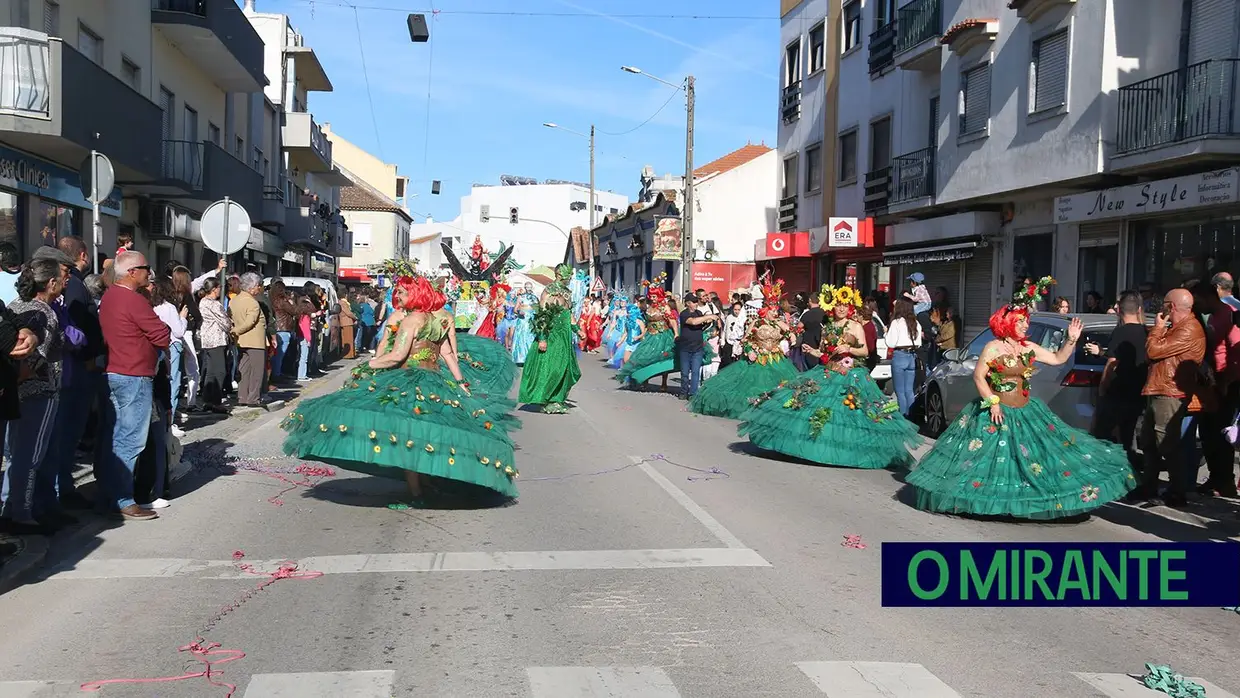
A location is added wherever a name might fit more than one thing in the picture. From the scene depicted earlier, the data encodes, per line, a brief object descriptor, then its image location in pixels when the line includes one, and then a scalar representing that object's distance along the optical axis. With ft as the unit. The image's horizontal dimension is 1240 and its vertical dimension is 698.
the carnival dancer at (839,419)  37.32
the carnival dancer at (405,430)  26.30
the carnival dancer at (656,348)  67.15
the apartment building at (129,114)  55.98
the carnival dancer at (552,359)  53.01
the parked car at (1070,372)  37.22
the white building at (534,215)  317.95
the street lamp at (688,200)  101.35
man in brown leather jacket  30.09
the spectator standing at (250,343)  52.80
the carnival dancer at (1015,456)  27.71
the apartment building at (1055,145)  52.65
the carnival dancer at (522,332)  85.46
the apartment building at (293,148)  132.36
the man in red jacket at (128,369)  26.91
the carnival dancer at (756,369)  50.90
